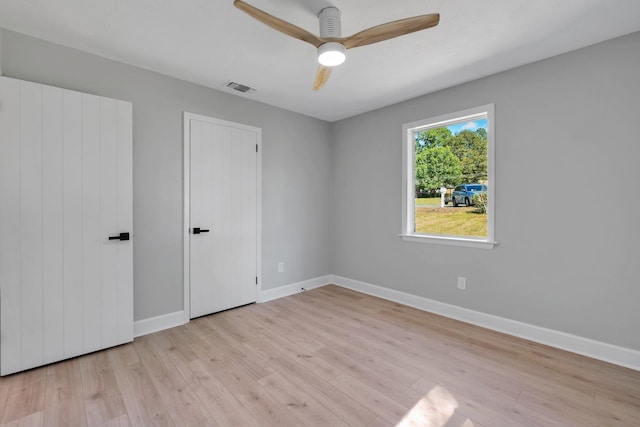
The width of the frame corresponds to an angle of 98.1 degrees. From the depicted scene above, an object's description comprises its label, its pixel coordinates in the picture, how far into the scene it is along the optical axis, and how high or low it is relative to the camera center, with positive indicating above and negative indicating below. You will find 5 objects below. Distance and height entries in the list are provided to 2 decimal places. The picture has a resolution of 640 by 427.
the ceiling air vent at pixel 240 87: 3.11 +1.44
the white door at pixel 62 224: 2.07 -0.10
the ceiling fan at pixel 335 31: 1.66 +1.16
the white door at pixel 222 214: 3.11 -0.03
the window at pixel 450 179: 2.98 +0.40
